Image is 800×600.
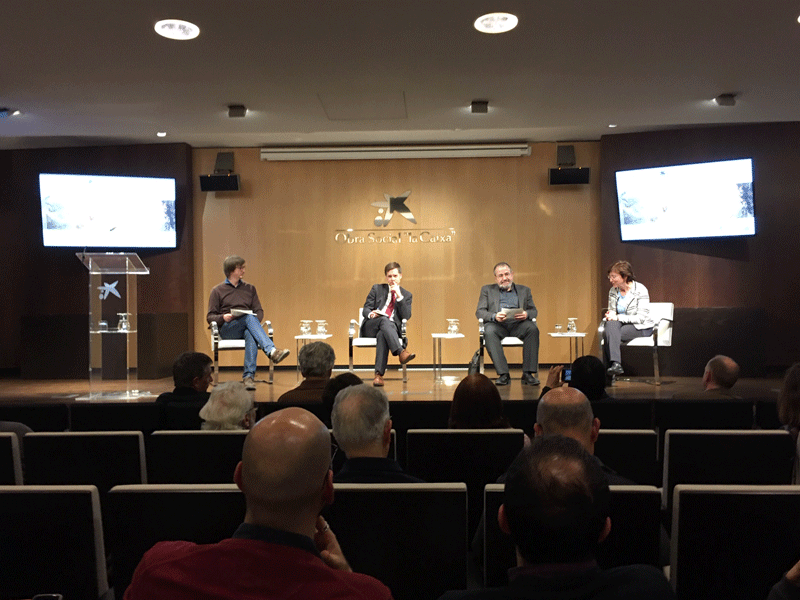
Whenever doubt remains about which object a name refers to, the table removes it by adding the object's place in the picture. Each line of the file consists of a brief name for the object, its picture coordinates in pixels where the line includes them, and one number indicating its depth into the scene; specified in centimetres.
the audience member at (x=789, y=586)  131
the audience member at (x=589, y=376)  355
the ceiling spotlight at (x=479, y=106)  554
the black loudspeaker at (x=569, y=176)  807
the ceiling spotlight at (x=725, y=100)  539
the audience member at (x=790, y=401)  281
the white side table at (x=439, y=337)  687
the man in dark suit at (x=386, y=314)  679
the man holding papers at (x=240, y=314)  684
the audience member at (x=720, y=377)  380
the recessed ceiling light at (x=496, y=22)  385
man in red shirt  99
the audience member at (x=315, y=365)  391
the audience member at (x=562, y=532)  105
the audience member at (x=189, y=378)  353
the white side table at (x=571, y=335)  707
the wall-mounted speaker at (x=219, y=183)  833
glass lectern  546
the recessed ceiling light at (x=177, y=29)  390
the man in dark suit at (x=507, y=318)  670
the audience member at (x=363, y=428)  211
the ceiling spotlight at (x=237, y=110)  561
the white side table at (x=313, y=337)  722
